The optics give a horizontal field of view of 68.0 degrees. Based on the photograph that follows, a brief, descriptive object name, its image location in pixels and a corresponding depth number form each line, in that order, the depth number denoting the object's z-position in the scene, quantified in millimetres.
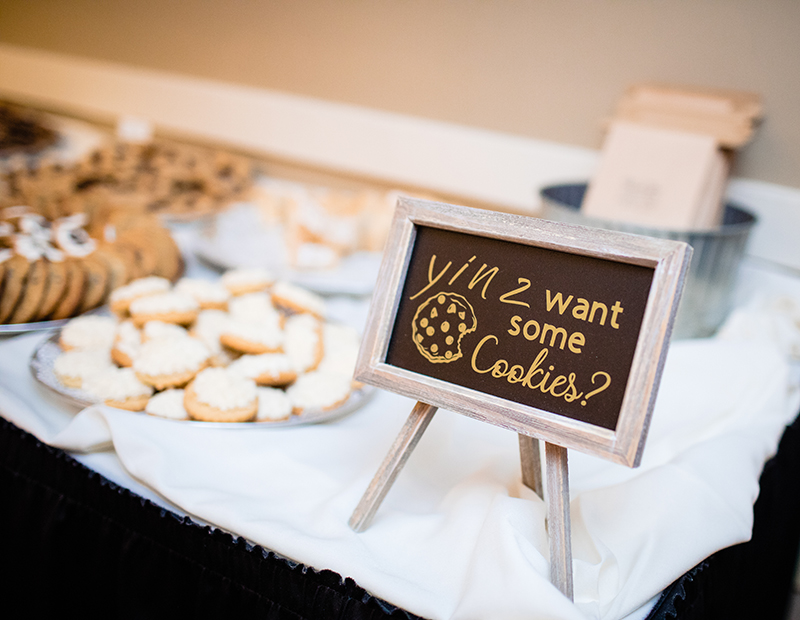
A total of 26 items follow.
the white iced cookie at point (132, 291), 1035
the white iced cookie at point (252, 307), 1056
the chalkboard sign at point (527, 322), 504
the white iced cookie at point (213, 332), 952
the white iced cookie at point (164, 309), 968
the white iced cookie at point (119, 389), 807
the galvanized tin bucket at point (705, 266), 1041
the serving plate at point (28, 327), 963
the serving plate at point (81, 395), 798
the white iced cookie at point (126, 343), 888
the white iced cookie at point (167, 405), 803
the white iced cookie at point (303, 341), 961
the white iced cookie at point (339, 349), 990
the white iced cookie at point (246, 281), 1153
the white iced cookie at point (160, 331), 918
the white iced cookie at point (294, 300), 1120
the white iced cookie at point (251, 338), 938
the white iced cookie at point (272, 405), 834
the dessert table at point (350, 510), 596
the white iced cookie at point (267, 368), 883
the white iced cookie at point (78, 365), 829
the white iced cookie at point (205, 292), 1080
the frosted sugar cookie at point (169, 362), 840
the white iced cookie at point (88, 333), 930
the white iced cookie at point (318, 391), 875
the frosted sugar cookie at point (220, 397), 804
